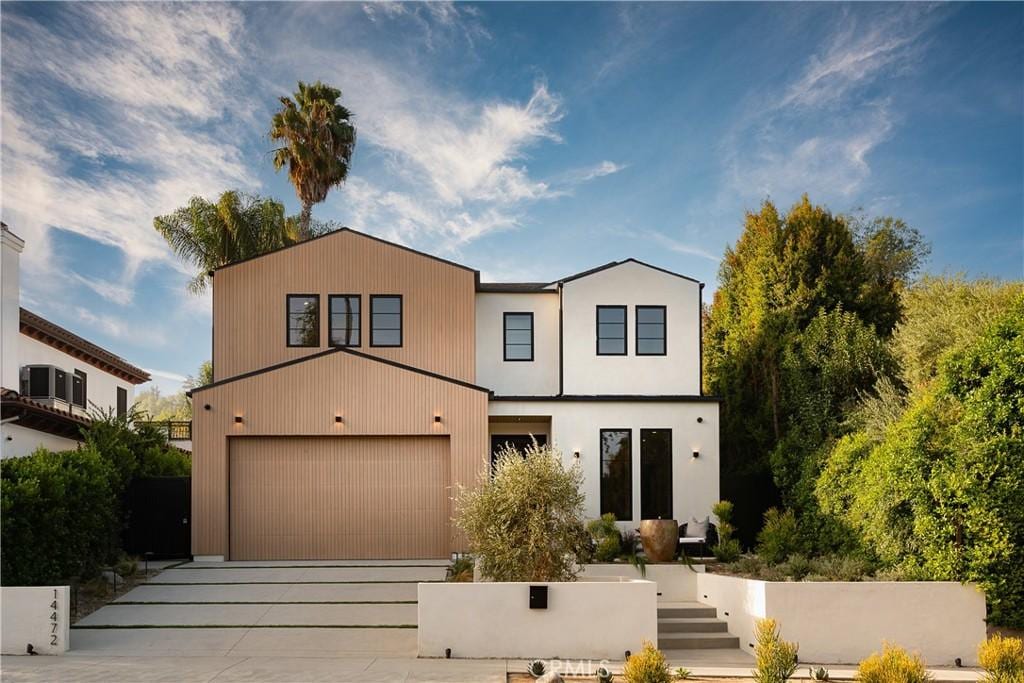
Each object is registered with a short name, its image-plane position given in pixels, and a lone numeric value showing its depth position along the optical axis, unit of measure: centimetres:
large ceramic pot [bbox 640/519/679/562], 1511
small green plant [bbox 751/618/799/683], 870
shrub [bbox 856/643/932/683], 841
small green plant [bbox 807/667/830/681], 1004
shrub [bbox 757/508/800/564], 1545
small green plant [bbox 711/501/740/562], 1553
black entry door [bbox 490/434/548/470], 1997
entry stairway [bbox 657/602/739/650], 1268
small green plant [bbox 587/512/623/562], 1504
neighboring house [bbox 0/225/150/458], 1608
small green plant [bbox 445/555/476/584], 1326
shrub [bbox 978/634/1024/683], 865
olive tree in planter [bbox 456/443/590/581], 1190
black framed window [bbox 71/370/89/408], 2211
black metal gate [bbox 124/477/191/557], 1694
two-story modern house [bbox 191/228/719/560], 1700
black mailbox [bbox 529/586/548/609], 1118
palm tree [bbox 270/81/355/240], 2672
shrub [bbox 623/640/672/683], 853
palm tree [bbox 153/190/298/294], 2652
